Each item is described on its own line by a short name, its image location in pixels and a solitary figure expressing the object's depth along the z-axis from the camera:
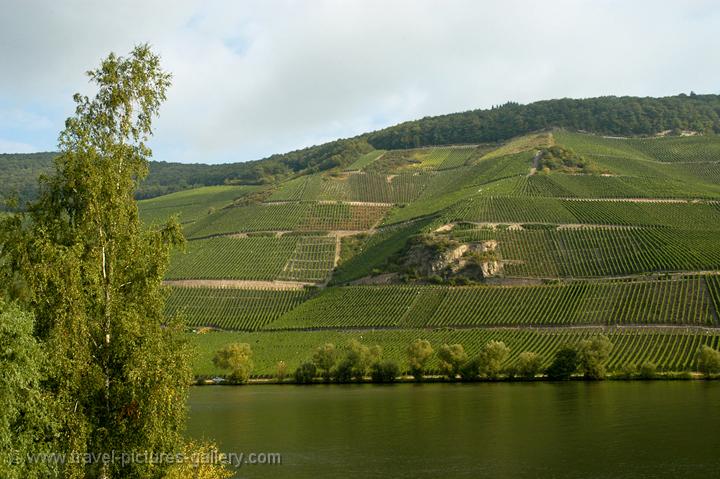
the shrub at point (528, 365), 84.38
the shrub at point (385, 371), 91.44
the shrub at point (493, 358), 86.56
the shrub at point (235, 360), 98.56
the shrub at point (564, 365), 83.06
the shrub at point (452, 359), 88.94
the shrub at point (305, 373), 95.81
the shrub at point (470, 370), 88.25
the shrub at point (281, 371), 98.25
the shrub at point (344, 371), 94.88
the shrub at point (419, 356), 90.50
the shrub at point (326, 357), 95.75
